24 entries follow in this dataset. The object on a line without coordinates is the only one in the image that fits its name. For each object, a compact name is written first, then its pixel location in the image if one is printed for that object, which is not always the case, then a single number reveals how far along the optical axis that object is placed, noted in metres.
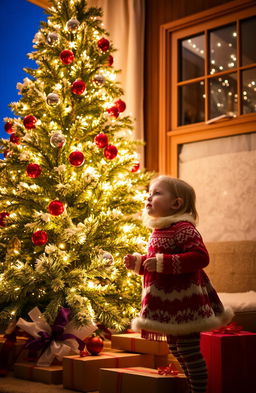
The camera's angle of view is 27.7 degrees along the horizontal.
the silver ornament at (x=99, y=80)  3.22
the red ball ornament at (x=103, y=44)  3.32
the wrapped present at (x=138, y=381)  1.97
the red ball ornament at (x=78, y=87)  3.06
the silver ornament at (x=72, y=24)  3.20
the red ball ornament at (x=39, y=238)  2.79
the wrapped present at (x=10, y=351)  2.59
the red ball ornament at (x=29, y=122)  3.06
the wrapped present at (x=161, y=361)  2.56
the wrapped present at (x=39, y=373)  2.40
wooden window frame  4.09
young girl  1.87
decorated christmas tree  2.80
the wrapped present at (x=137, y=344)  2.49
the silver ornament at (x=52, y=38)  3.19
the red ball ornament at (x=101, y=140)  3.06
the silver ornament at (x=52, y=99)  3.02
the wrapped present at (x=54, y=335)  2.54
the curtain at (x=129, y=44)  4.65
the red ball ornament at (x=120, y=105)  3.43
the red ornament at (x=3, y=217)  3.07
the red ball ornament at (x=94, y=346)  2.42
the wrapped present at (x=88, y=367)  2.25
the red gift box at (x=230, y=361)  2.13
